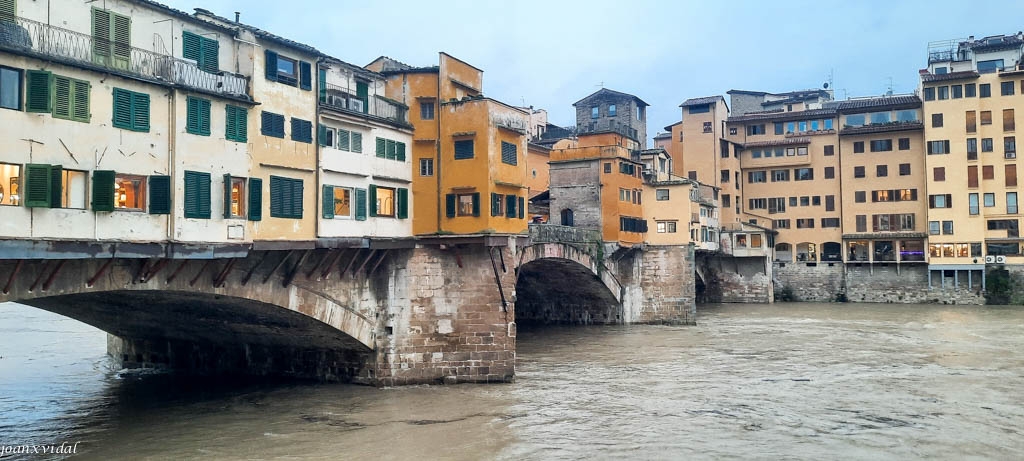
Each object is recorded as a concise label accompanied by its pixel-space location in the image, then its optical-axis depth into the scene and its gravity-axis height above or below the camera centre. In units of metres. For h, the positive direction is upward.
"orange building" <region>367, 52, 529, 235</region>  29.19 +4.10
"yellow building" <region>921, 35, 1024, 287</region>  66.50 +7.93
